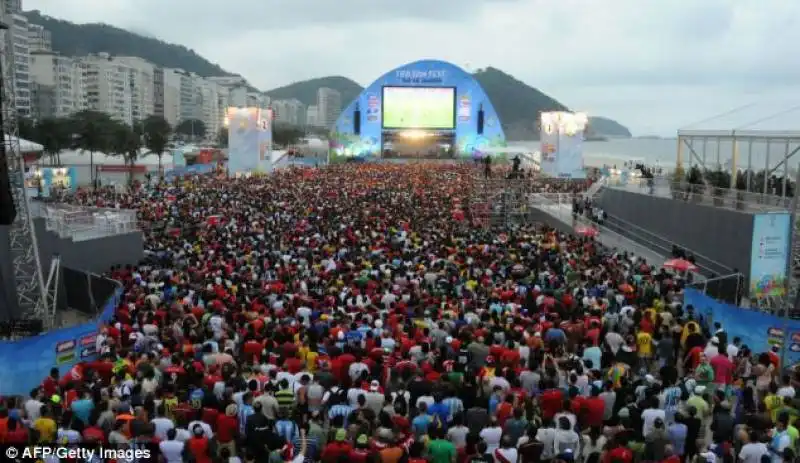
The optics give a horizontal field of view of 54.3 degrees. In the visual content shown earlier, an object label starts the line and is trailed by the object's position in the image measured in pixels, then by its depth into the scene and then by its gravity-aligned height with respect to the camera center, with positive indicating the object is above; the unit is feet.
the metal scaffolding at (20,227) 44.73 -4.92
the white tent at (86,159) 172.76 -2.54
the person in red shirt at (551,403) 26.99 -8.55
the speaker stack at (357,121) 246.47 +9.70
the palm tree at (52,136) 179.42 +2.49
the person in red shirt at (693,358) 33.55 -8.70
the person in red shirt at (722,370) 31.45 -8.55
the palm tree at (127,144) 168.96 +0.91
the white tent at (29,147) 94.53 -0.05
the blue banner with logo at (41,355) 33.27 -9.23
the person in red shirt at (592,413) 26.63 -8.75
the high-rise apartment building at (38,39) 484.46 +70.18
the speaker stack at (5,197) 45.28 -2.99
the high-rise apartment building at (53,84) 398.21 +33.27
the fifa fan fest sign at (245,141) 138.92 +1.61
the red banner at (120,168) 164.36 -4.29
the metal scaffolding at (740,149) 63.67 +0.83
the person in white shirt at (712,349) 32.97 -8.14
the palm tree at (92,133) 176.35 +3.45
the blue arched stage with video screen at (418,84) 247.09 +12.67
